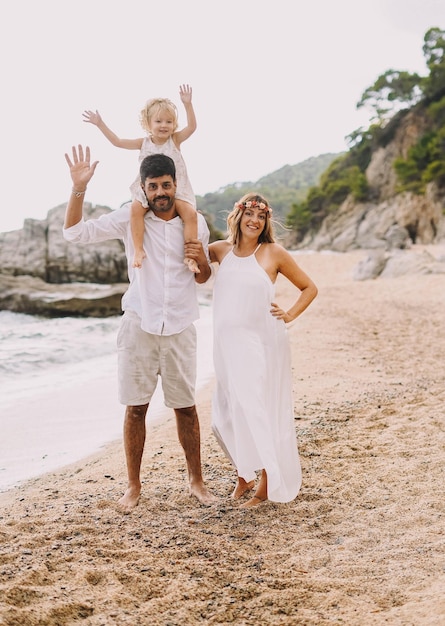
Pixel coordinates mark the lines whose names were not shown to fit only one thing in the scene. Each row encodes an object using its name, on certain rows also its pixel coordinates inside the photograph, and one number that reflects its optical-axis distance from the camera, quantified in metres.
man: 3.74
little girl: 3.76
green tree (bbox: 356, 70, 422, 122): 46.16
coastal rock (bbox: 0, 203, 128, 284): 19.81
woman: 3.63
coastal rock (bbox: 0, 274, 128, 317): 17.73
